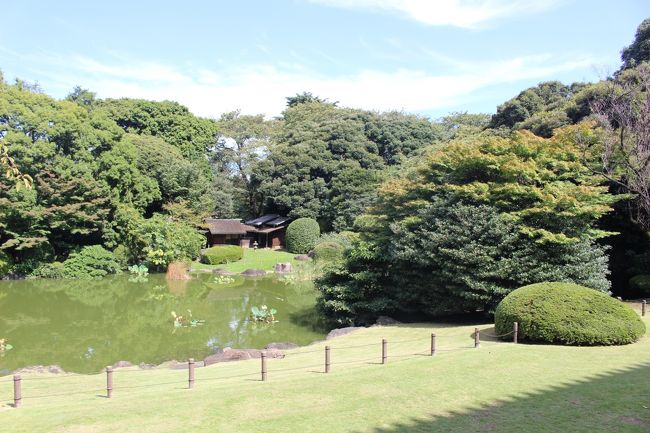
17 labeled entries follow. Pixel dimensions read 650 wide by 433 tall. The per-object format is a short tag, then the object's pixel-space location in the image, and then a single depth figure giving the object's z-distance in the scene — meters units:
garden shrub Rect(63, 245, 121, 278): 28.59
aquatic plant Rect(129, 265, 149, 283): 28.66
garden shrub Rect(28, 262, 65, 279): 28.12
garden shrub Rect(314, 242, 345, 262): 28.44
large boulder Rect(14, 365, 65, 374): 11.36
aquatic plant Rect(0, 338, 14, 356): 14.25
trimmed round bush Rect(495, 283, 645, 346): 10.09
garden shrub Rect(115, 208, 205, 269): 30.28
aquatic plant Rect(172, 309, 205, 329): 18.03
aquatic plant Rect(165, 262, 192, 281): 29.22
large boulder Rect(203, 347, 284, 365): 12.21
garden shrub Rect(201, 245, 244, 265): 33.44
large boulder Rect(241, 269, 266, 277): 31.17
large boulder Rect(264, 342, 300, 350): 14.02
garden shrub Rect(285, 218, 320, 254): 37.38
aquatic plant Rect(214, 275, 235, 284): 28.47
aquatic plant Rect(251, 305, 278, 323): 18.70
